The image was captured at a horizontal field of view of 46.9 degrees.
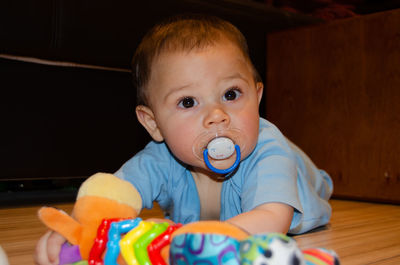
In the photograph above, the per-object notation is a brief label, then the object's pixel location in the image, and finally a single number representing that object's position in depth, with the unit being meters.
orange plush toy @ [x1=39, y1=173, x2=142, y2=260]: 0.52
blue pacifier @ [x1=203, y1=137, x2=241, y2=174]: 0.62
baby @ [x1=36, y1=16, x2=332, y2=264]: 0.61
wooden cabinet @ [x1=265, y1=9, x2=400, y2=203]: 1.21
